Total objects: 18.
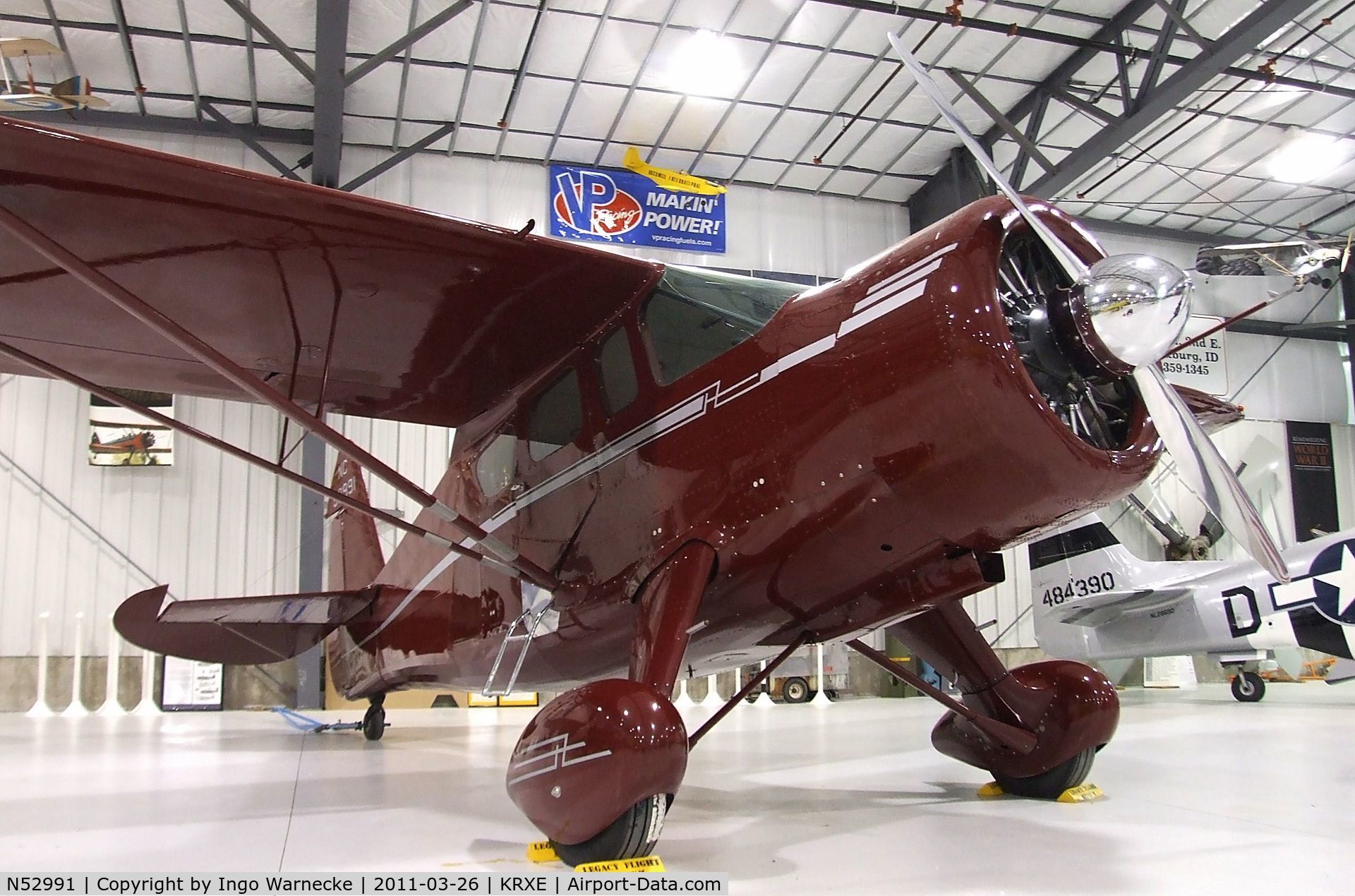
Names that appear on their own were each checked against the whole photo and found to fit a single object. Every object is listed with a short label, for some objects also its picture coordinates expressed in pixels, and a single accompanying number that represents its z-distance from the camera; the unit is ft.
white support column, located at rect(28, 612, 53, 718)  40.32
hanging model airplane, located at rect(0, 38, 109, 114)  35.40
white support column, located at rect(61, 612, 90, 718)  41.27
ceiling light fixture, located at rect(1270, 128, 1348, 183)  52.42
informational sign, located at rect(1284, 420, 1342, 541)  69.97
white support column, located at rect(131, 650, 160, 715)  44.62
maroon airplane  9.71
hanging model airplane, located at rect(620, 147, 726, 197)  49.19
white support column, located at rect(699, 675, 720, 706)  51.11
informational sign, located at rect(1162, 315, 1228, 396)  62.75
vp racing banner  50.65
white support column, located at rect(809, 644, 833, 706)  43.16
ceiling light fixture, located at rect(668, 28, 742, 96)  41.96
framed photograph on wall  47.91
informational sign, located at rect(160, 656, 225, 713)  46.01
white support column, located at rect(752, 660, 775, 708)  48.33
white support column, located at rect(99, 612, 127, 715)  41.39
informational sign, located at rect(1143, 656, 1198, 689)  59.88
